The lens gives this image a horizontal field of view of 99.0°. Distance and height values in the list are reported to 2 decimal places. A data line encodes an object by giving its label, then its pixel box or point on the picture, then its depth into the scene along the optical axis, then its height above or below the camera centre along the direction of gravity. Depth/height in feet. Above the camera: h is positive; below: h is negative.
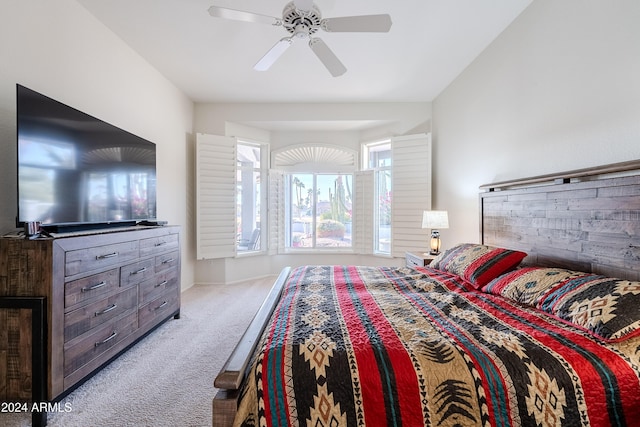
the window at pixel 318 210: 16.29 +0.07
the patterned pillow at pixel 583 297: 3.67 -1.40
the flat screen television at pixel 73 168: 5.41 +1.02
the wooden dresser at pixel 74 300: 5.00 -1.95
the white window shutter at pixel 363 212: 15.24 -0.04
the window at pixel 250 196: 15.12 +0.85
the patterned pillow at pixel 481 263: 6.54 -1.31
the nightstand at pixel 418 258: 10.26 -1.84
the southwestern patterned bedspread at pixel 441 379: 3.08 -1.96
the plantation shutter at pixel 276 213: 15.37 -0.11
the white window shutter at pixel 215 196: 13.34 +0.73
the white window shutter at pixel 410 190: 13.23 +1.03
